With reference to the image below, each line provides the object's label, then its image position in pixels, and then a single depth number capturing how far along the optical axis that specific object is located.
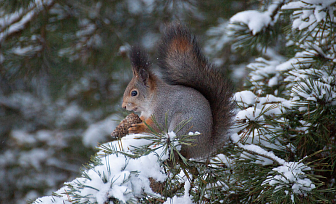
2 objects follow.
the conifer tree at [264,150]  5.12
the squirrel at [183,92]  5.23
